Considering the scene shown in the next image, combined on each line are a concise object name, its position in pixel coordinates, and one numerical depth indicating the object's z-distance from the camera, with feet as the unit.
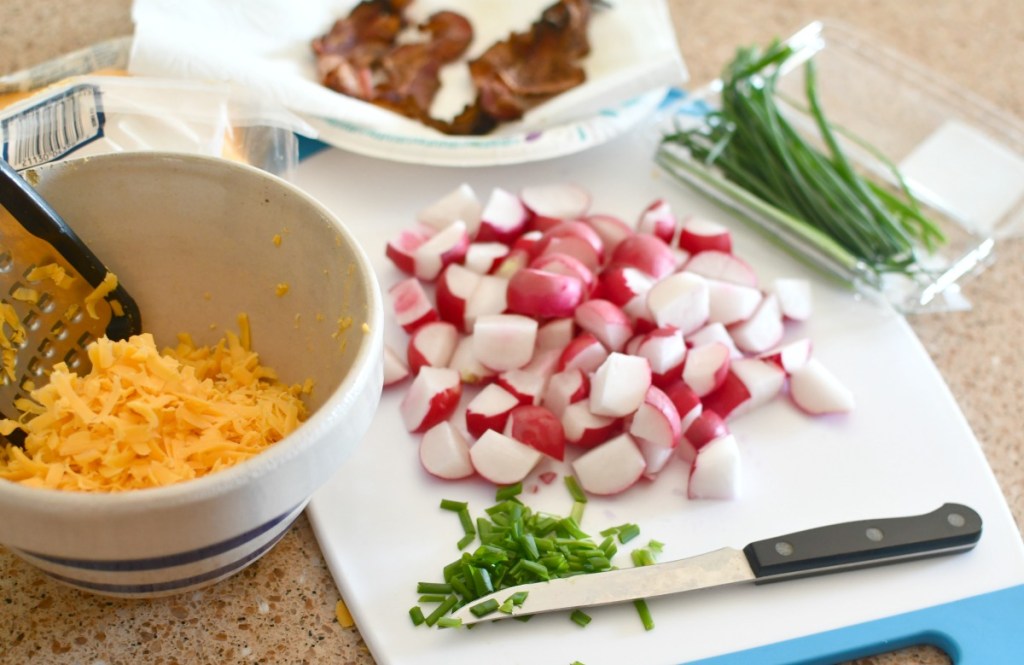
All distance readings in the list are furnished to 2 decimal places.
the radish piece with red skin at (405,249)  4.17
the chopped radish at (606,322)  3.74
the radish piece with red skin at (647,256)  4.07
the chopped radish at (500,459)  3.42
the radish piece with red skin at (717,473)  3.45
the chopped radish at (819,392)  3.81
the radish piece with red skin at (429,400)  3.58
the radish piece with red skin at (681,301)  3.82
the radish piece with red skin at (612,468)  3.43
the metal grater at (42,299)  2.94
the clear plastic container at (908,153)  4.46
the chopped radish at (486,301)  3.93
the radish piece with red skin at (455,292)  3.96
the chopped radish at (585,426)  3.51
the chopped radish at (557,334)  3.85
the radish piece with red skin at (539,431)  3.47
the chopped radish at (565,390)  3.61
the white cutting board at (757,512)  3.03
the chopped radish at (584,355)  3.68
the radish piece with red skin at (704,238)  4.34
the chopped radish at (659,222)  4.38
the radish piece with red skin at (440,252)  4.13
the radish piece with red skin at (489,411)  3.54
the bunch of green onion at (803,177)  4.49
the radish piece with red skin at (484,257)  4.13
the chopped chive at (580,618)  3.02
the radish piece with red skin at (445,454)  3.43
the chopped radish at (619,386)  3.50
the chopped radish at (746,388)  3.74
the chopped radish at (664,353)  3.67
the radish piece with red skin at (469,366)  3.76
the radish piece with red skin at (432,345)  3.79
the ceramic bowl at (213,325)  2.30
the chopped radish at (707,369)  3.73
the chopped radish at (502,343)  3.73
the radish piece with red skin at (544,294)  3.76
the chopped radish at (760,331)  4.02
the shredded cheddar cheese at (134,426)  2.65
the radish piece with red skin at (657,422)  3.46
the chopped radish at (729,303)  4.02
